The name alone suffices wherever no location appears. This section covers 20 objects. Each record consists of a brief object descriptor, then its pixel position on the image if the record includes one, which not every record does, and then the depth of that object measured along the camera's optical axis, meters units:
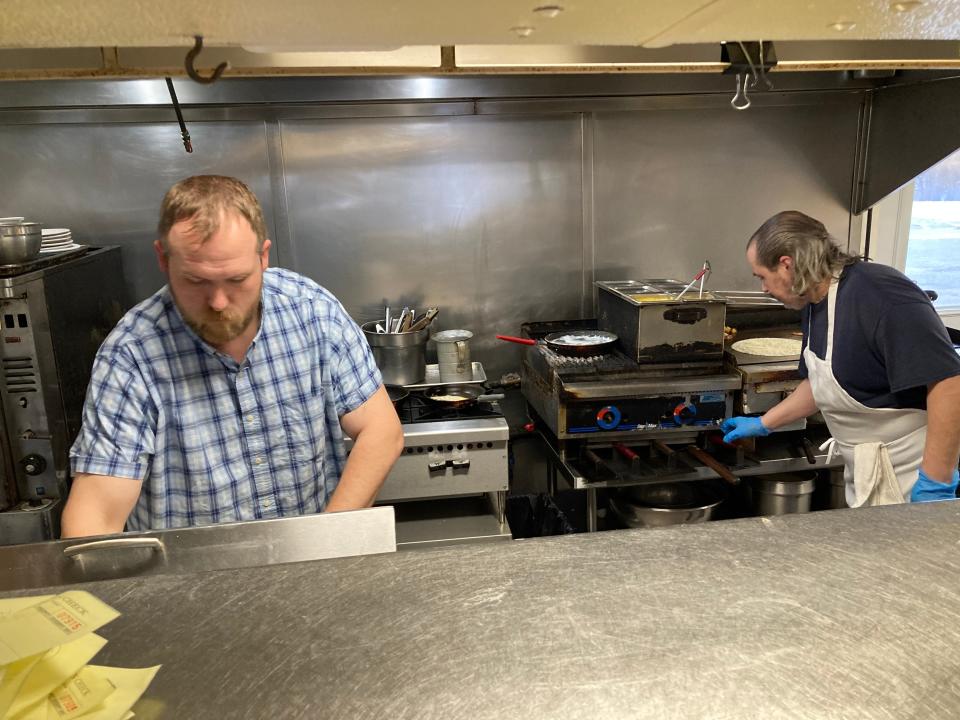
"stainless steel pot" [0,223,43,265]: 2.22
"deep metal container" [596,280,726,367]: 2.78
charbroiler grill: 2.72
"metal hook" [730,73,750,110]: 1.30
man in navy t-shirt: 2.02
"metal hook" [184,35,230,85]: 0.85
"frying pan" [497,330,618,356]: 2.94
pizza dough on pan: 2.94
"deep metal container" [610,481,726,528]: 2.93
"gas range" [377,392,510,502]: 2.62
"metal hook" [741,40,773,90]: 1.24
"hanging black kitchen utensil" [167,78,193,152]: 2.25
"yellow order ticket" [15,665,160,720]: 0.71
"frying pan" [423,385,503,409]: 2.85
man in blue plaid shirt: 1.56
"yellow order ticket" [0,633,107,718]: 0.71
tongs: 2.89
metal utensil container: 2.89
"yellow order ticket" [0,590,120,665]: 0.76
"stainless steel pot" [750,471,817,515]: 3.08
